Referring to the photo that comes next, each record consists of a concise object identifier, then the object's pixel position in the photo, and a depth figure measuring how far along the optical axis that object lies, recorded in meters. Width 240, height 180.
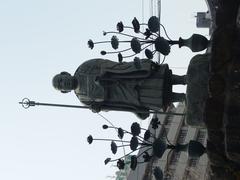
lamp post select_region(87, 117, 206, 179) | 7.84
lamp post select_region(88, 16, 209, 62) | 8.53
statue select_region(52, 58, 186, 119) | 9.92
